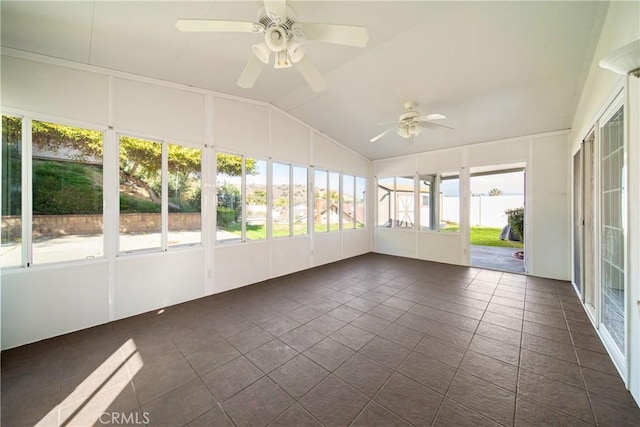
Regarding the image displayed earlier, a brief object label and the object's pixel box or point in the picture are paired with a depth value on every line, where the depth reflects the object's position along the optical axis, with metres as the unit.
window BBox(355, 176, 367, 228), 6.99
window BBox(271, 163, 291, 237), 4.80
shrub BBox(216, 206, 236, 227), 4.02
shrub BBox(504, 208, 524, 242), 7.19
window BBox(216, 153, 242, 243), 4.02
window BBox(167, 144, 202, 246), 3.56
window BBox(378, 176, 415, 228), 6.60
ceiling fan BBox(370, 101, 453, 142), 3.64
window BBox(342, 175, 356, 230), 6.52
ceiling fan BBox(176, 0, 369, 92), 1.76
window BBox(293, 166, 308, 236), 5.22
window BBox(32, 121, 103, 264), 2.63
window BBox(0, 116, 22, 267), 2.44
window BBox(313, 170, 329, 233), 5.71
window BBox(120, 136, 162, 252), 3.16
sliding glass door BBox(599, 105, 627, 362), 2.16
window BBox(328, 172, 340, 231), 6.14
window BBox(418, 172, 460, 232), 5.76
